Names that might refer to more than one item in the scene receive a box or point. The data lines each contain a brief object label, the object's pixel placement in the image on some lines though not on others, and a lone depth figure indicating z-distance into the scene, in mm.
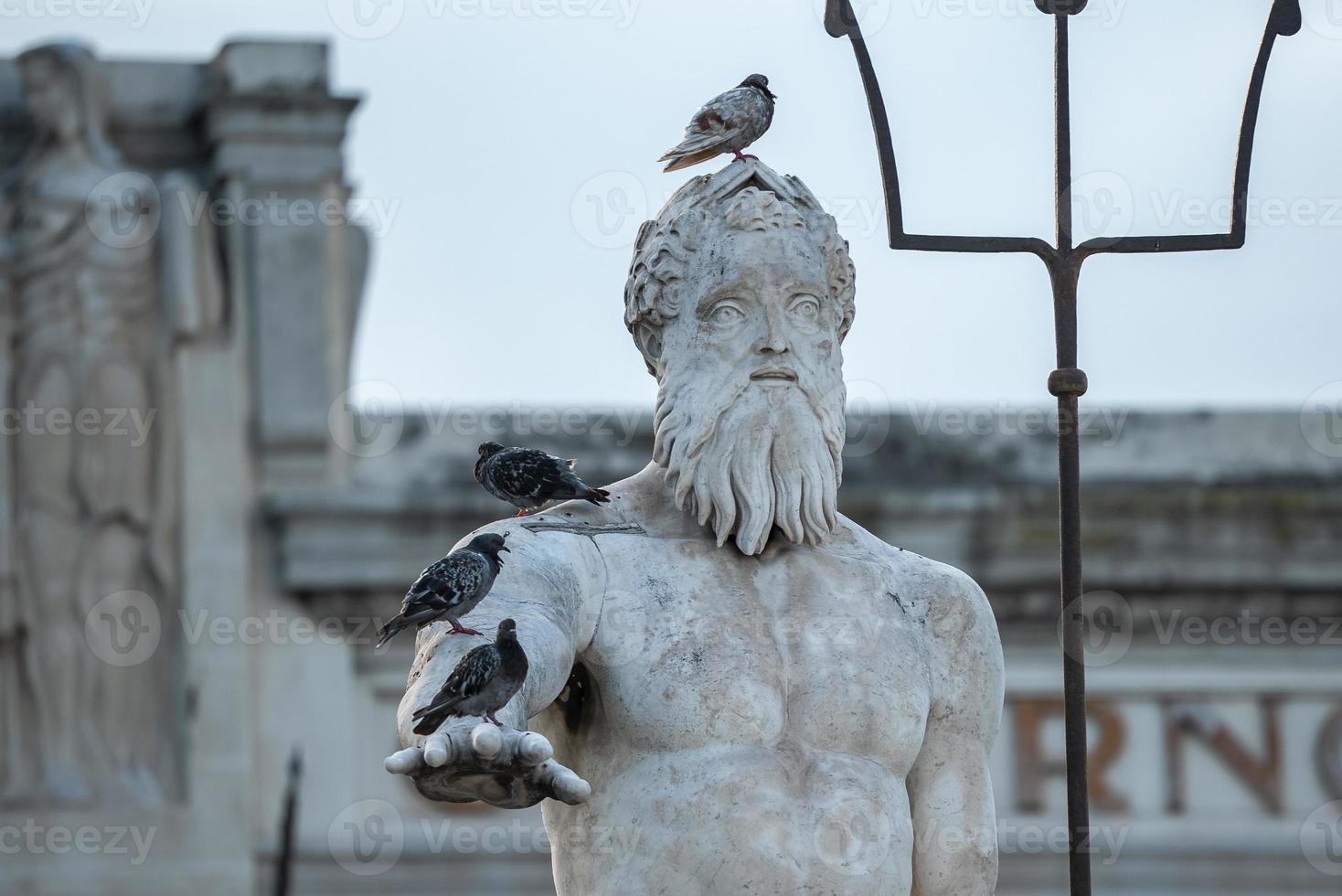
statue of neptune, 15008
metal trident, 16531
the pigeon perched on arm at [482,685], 13578
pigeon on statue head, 16687
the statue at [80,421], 34656
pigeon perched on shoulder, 16000
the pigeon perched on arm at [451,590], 13852
